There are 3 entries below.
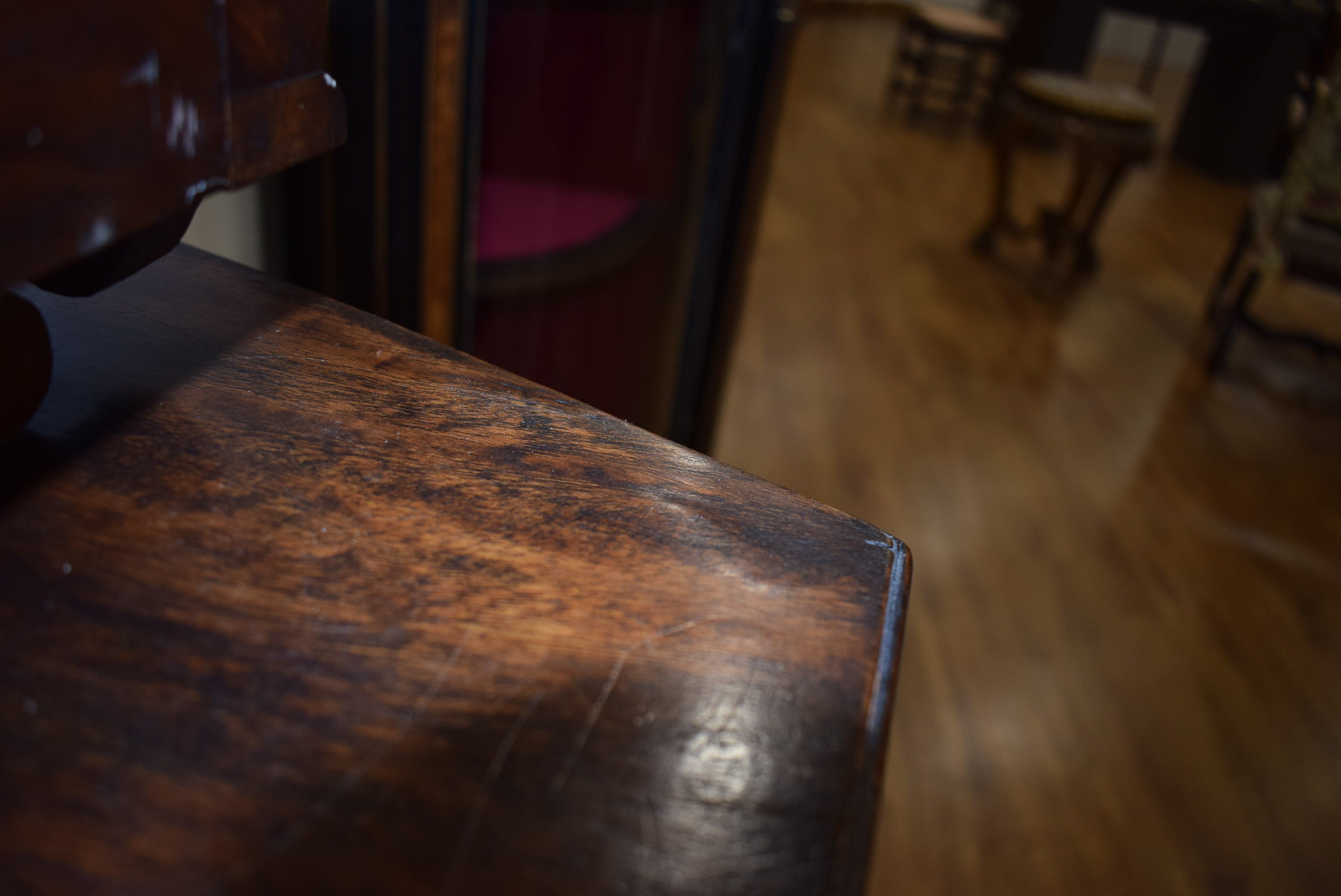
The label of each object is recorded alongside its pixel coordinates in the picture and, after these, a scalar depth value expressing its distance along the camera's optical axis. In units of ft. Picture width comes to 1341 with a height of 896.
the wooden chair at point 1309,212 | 8.50
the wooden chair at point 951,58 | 16.49
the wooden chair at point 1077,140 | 10.52
